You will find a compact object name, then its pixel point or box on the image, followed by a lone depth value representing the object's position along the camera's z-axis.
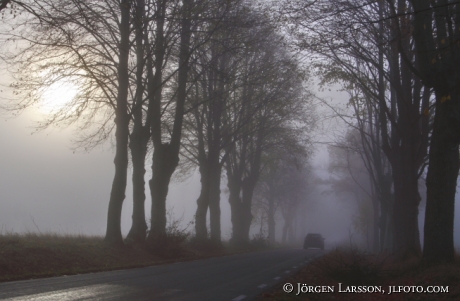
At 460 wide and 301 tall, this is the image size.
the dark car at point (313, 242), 46.84
